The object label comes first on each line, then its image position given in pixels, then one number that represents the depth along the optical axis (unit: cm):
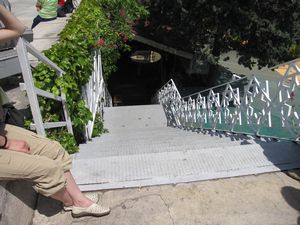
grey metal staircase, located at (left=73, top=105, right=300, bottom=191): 279
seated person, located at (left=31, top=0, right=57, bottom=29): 857
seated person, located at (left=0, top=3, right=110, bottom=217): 203
